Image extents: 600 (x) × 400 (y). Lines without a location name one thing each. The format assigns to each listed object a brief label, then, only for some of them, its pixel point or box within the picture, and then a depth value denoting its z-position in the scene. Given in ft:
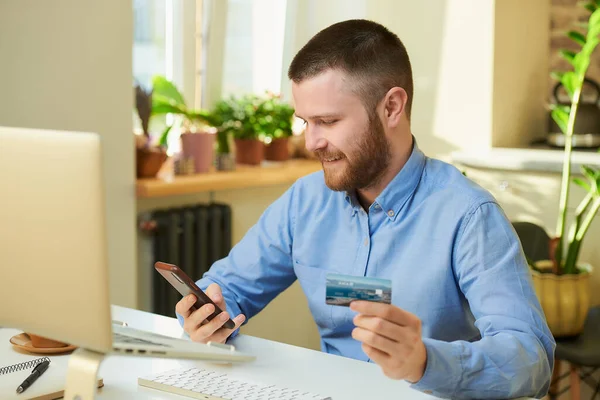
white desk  4.69
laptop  3.51
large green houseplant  9.59
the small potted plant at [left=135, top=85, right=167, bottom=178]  10.25
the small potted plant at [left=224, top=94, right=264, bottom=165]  11.78
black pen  4.65
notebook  4.60
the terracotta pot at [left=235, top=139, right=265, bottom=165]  12.02
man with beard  4.99
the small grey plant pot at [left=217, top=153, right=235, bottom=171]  11.65
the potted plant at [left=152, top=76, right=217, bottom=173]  11.10
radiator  10.46
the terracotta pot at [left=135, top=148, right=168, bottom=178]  10.35
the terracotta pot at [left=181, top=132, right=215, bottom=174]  11.11
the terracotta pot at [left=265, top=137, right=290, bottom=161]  12.60
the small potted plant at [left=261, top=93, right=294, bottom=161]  12.05
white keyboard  4.57
